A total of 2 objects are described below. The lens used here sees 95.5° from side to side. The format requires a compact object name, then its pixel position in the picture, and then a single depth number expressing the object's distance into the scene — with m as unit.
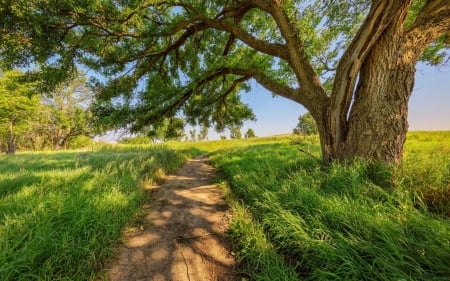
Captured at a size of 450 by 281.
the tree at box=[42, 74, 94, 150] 25.25
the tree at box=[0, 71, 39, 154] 18.22
